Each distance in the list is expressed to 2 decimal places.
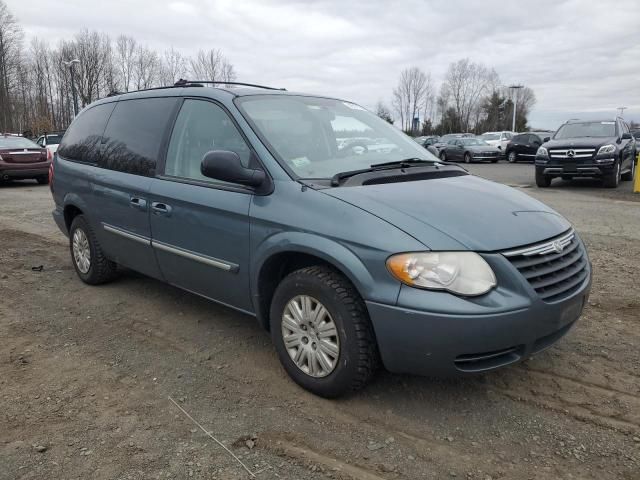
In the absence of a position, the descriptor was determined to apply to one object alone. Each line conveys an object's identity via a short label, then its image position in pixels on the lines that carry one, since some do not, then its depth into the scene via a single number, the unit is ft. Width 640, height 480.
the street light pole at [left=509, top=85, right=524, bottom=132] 215.26
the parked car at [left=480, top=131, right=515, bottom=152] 99.19
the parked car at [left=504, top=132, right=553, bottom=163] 81.87
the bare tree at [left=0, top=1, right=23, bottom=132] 159.63
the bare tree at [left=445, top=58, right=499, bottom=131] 258.98
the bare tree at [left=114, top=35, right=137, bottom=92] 174.70
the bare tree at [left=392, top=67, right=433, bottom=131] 266.98
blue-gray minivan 8.36
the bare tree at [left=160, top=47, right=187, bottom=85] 143.33
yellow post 40.55
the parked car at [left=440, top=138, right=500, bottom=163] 86.53
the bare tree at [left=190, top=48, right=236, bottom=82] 135.13
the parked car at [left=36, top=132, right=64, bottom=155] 76.62
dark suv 41.19
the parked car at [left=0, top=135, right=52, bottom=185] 47.52
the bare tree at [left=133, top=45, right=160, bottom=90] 166.57
